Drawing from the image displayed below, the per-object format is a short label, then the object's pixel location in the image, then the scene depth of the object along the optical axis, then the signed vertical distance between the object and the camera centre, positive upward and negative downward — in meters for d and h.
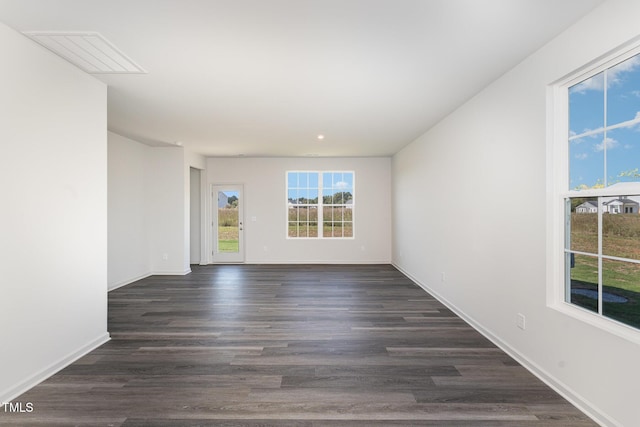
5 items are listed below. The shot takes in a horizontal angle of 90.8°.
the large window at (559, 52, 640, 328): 1.88 +0.13
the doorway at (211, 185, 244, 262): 7.73 -0.30
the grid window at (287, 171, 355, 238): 7.86 +0.19
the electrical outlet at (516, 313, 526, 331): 2.70 -0.95
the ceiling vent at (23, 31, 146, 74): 2.32 +1.30
